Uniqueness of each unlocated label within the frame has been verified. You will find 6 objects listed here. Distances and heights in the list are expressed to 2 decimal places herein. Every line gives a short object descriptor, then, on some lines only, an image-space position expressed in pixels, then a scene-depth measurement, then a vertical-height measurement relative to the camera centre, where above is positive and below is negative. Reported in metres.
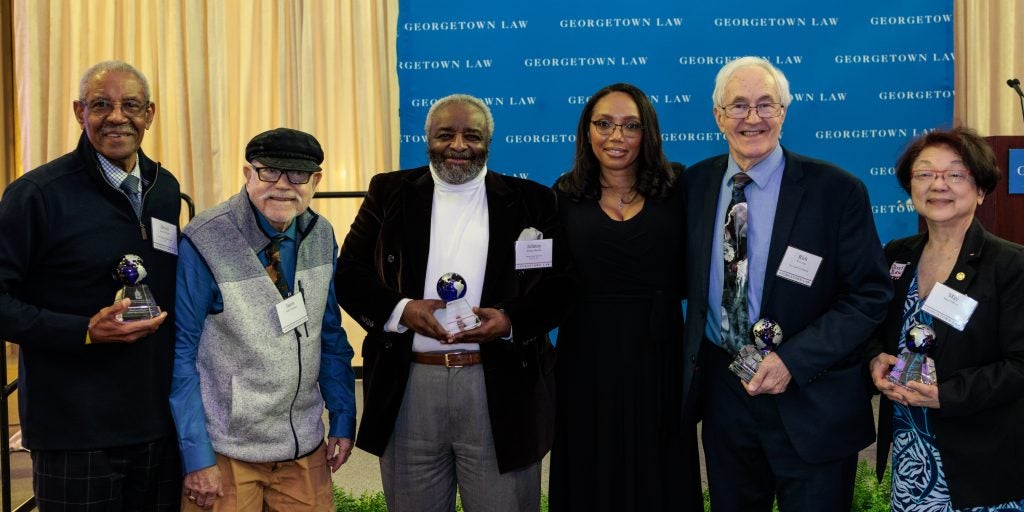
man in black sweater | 2.26 -0.17
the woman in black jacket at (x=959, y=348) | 2.31 -0.32
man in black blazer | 2.51 -0.25
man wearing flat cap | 2.34 -0.27
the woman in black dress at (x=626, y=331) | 2.76 -0.30
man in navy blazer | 2.46 -0.22
